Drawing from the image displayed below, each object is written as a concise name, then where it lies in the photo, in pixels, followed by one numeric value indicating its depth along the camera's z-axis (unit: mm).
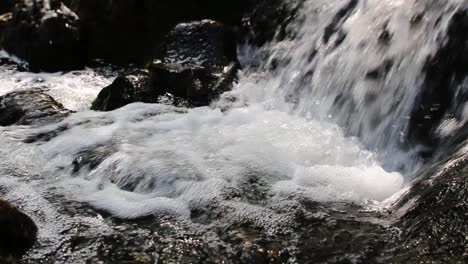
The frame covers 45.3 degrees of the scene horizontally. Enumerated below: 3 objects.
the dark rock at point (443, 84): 5848
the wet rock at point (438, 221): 3838
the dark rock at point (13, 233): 4281
